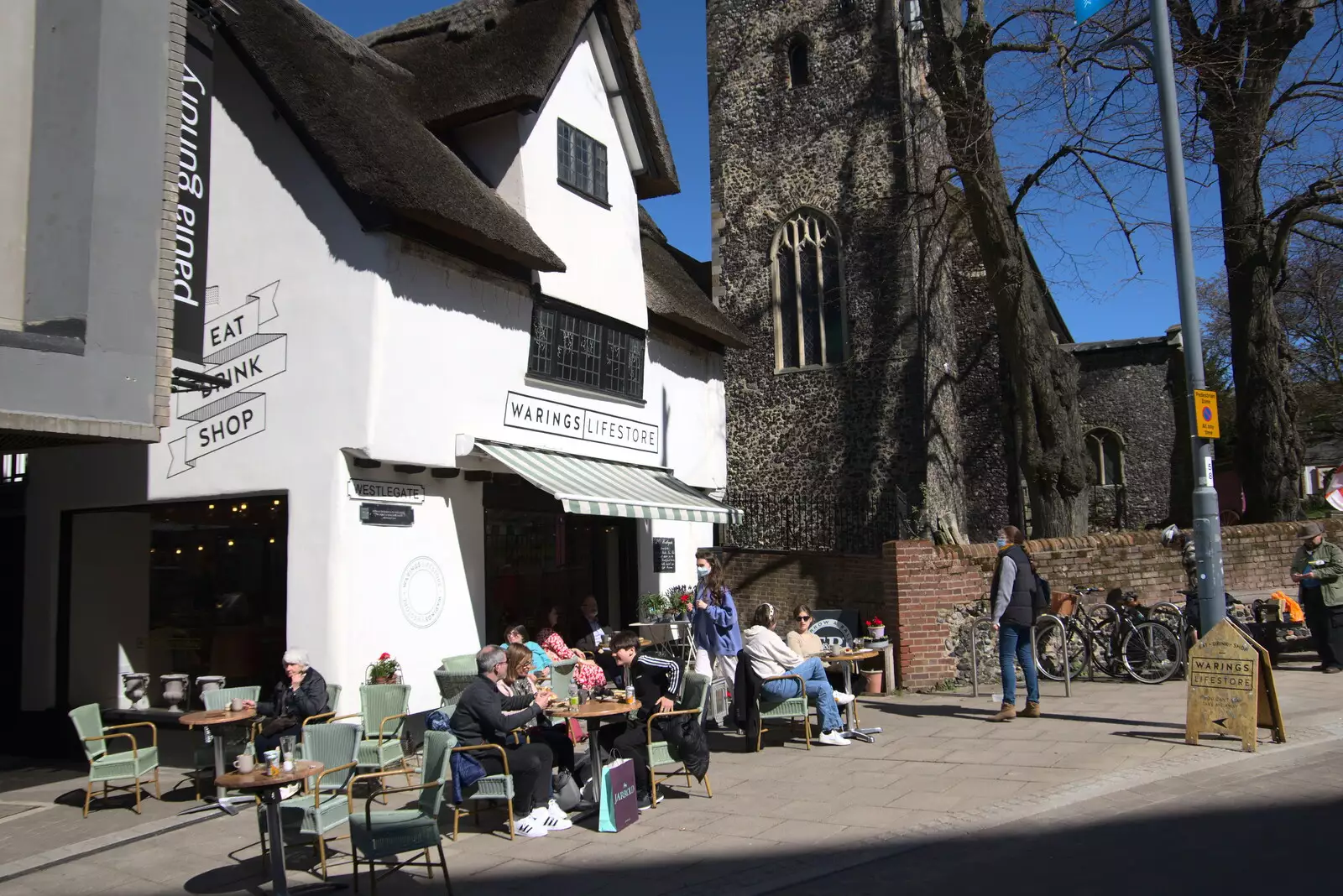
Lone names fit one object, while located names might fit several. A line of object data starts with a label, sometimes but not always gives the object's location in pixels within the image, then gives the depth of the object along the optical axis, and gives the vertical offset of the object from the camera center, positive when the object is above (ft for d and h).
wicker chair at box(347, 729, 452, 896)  18.63 -4.95
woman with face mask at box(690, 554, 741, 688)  32.89 -2.31
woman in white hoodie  30.22 -3.51
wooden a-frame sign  27.17 -3.95
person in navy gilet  32.53 -2.21
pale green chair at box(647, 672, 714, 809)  24.99 -3.86
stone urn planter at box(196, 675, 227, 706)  33.35 -3.78
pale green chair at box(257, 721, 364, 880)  20.92 -4.96
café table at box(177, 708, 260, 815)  26.86 -4.12
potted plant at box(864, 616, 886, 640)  40.09 -3.11
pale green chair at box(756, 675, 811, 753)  30.12 -4.63
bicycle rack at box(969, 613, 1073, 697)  37.04 -4.64
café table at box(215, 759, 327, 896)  18.78 -4.37
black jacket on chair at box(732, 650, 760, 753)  30.55 -4.33
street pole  29.19 +6.30
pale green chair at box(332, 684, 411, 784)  29.12 -4.27
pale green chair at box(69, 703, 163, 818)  27.22 -5.10
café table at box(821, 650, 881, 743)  31.71 -4.41
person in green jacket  38.34 -2.02
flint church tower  77.51 +20.83
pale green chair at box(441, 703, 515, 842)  22.48 -5.06
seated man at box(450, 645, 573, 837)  23.00 -4.35
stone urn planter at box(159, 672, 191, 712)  35.01 -4.21
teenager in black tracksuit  25.11 -3.61
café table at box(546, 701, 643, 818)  24.26 -3.75
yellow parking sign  29.73 +3.76
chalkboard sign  48.88 +0.02
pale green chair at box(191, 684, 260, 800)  29.07 -4.57
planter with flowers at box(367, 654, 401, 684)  31.50 -3.37
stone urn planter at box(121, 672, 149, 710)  36.35 -4.22
